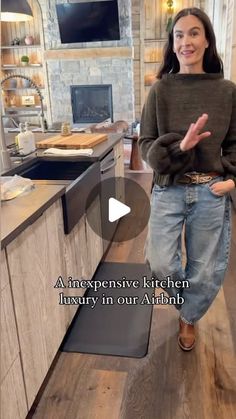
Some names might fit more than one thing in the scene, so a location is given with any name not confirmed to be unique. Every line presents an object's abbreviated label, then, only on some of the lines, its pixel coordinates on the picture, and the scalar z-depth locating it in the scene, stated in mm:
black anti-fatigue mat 1845
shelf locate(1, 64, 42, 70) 8127
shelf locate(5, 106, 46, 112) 7898
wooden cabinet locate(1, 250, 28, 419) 1144
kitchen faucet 1850
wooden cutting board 2422
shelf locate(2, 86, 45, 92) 8205
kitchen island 1182
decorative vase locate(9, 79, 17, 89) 8250
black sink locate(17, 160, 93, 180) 2295
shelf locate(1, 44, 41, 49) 7941
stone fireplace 7566
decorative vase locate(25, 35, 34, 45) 7914
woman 1443
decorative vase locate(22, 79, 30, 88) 8203
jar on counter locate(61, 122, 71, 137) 2750
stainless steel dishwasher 2492
